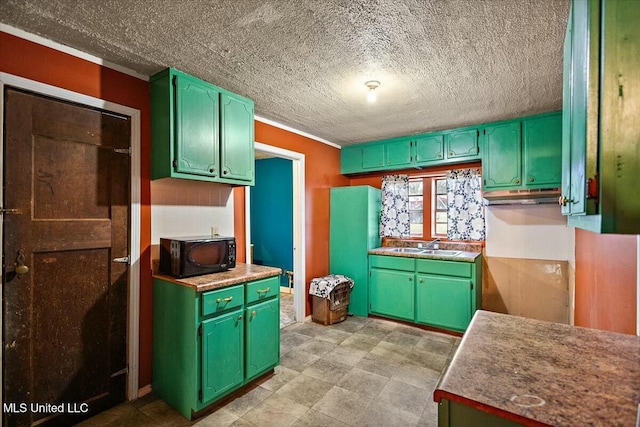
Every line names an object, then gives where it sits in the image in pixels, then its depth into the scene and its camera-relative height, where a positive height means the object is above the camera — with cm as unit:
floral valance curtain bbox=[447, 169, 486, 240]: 365 +8
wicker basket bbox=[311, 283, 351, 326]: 366 -116
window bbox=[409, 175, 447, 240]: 403 +6
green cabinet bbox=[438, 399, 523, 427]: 84 -59
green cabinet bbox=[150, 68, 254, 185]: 215 +62
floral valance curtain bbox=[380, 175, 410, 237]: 412 +7
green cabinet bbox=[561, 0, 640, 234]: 66 +21
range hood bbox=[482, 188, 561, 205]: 314 +16
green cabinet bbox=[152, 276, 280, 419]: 200 -91
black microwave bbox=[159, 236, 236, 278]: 216 -32
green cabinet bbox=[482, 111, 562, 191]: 304 +61
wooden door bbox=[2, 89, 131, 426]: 173 -28
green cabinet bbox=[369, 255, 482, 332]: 331 -90
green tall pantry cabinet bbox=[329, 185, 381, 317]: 393 -30
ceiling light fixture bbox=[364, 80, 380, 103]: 235 +99
